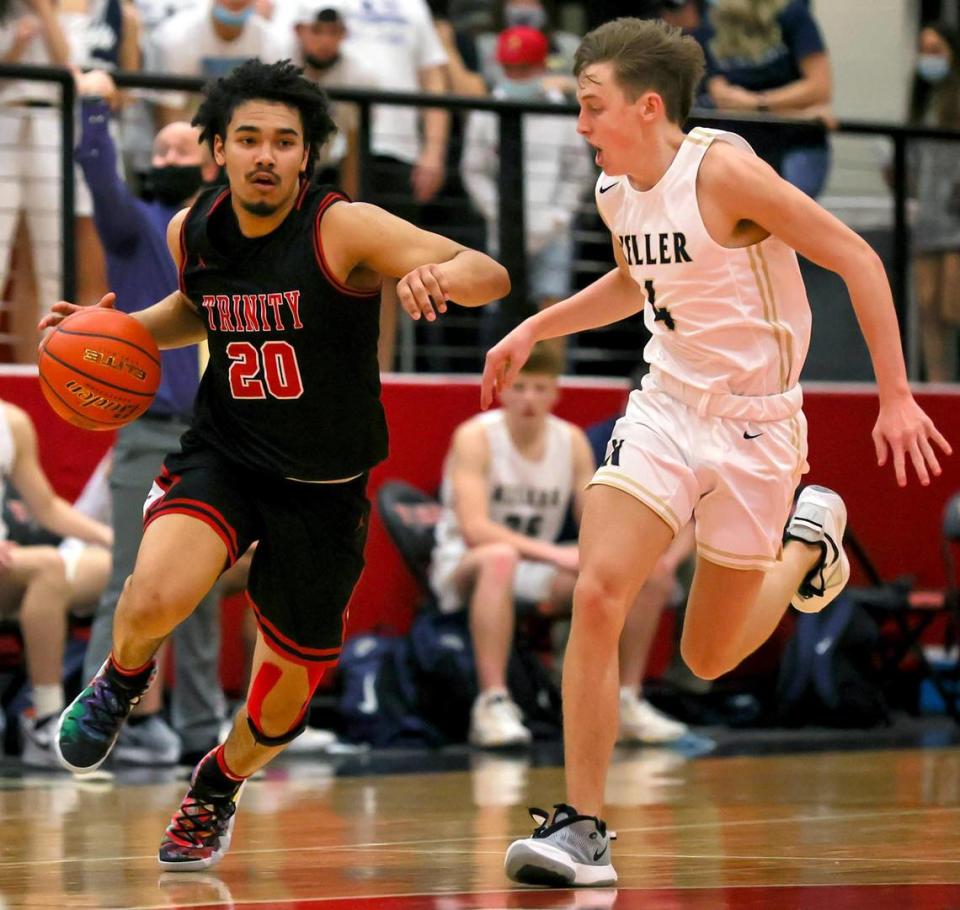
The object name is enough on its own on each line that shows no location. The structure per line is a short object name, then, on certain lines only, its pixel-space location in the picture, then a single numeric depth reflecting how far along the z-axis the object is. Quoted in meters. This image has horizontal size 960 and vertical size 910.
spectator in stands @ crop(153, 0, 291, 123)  17.75
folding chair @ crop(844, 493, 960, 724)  19.39
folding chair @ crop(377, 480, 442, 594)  18.22
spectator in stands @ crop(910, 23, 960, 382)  22.14
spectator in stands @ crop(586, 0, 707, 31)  20.48
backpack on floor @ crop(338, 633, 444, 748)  17.03
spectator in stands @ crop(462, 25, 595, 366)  19.73
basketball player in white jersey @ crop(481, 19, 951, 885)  9.47
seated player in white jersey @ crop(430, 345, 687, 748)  17.09
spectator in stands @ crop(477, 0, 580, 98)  20.37
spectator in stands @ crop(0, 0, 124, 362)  17.25
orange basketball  10.48
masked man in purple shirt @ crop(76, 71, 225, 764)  14.97
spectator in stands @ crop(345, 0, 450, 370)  18.83
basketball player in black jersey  10.02
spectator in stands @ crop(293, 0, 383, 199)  18.11
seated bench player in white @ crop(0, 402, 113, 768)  15.52
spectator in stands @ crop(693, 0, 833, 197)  19.86
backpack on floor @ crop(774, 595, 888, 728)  18.52
